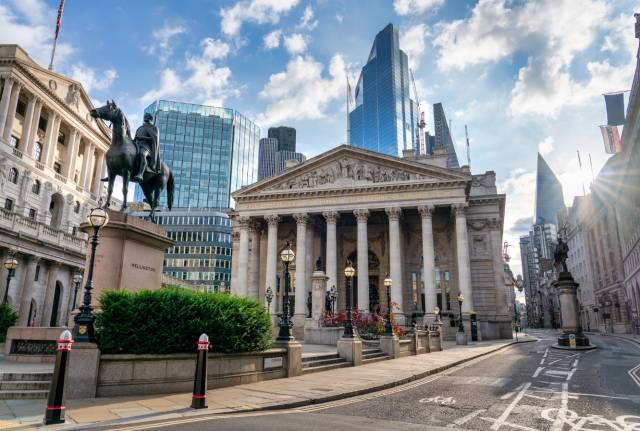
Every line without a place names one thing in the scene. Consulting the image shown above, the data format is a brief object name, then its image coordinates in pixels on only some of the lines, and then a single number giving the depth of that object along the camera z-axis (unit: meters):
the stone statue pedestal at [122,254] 12.33
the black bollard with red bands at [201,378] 8.70
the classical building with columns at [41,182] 36.41
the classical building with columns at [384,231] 44.91
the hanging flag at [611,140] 44.72
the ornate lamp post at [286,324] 14.70
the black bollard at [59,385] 7.07
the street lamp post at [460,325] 37.96
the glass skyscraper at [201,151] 138.88
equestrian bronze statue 13.48
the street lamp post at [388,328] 23.33
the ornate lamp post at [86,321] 9.31
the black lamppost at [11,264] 23.23
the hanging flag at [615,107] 38.34
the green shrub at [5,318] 19.78
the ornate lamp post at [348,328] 19.12
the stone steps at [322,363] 15.69
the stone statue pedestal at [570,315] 28.80
